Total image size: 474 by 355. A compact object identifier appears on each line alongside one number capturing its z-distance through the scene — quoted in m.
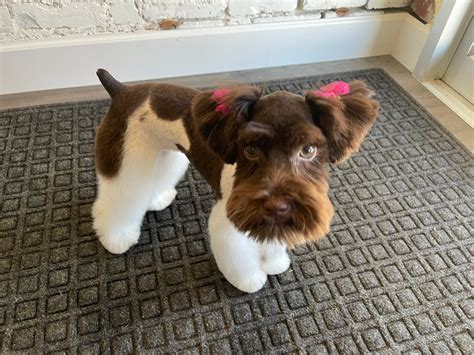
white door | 2.09
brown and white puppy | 0.89
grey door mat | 1.21
